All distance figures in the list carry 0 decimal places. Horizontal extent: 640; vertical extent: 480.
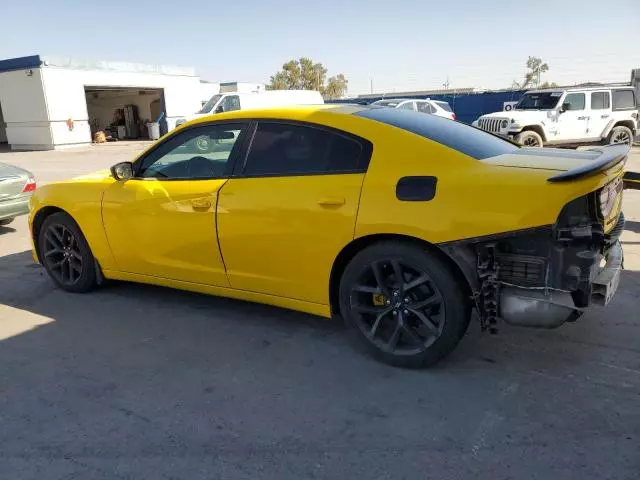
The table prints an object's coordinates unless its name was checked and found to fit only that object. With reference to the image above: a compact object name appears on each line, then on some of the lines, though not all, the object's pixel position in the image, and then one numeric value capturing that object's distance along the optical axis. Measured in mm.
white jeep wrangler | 15102
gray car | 7254
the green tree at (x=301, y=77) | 71250
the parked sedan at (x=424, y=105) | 20347
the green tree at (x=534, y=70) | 81125
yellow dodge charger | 2885
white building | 25750
